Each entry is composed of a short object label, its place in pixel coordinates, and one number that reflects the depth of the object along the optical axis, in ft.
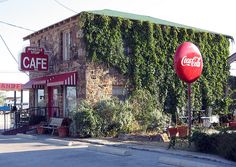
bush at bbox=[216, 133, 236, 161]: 36.04
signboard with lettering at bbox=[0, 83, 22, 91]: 125.15
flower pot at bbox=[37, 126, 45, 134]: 71.26
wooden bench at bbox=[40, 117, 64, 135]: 67.48
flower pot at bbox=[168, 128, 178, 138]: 46.73
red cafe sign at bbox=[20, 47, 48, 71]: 71.92
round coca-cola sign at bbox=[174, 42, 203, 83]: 48.75
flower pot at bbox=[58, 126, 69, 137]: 64.54
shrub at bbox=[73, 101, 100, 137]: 60.70
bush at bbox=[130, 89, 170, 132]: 63.19
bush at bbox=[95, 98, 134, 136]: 62.59
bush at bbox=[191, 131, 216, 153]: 40.42
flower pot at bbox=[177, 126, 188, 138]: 47.80
